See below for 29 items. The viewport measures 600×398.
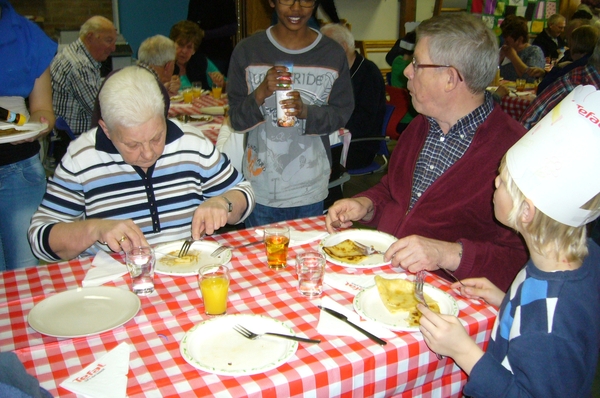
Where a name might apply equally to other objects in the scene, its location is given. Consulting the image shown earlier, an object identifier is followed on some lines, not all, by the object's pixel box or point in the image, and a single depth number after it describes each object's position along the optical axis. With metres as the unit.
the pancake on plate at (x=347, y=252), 1.79
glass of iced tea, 1.76
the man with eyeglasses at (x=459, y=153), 1.84
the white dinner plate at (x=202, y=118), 4.33
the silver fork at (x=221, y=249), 1.85
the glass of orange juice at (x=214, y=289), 1.46
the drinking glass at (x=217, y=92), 5.37
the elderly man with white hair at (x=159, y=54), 5.01
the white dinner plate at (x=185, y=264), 1.72
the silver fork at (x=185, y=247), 1.87
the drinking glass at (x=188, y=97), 5.30
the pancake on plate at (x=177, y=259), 1.80
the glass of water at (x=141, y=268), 1.60
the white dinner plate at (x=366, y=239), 1.91
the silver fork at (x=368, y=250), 1.86
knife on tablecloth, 1.32
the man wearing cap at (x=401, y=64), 5.97
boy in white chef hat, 1.18
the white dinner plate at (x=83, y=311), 1.38
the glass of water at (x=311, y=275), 1.58
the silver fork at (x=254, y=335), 1.31
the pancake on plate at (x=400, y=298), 1.47
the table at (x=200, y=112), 4.00
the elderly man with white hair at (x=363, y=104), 4.16
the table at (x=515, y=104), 5.33
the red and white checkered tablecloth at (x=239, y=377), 1.18
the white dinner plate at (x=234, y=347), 1.21
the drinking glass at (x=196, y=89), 5.32
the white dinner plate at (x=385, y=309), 1.40
